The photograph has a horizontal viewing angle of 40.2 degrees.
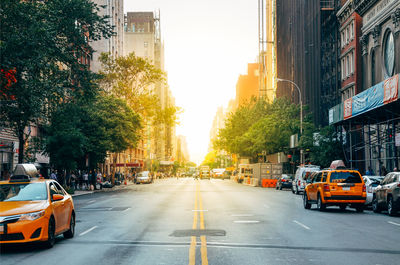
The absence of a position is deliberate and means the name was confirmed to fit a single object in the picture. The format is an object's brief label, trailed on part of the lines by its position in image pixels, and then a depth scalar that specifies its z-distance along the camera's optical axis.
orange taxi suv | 22.56
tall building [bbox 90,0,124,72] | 85.09
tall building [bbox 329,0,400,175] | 33.38
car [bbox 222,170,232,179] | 120.62
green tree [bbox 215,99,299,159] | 64.69
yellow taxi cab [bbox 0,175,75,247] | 11.15
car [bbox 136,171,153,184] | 77.81
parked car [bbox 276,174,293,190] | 49.81
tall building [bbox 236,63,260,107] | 199.75
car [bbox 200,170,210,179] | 108.79
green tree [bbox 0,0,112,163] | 23.69
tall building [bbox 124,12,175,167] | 170.25
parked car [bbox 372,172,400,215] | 20.62
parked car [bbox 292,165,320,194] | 38.72
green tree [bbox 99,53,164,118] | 61.50
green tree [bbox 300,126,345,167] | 45.25
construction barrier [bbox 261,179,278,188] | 59.97
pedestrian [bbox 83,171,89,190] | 52.72
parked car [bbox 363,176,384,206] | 24.44
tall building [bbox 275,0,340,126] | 58.56
